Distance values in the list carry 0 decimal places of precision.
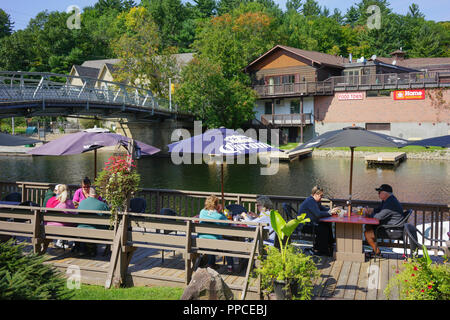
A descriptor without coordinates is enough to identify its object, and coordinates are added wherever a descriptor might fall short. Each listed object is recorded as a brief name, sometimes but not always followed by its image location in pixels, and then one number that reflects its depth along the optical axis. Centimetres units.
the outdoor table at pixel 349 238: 735
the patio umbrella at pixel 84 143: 1005
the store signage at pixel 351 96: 4403
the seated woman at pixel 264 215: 707
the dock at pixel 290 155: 3572
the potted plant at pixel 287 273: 538
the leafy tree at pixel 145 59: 4238
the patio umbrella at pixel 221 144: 867
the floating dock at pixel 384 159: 3241
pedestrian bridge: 2308
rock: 482
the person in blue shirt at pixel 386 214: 759
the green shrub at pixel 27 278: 401
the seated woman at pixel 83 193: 896
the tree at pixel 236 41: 4385
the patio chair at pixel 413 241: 636
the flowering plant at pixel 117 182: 743
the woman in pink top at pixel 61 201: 822
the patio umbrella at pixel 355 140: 792
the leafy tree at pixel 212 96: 4062
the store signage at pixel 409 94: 4131
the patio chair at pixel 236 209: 875
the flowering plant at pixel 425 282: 439
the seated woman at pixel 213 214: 693
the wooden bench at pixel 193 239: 609
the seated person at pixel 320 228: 766
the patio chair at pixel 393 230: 754
